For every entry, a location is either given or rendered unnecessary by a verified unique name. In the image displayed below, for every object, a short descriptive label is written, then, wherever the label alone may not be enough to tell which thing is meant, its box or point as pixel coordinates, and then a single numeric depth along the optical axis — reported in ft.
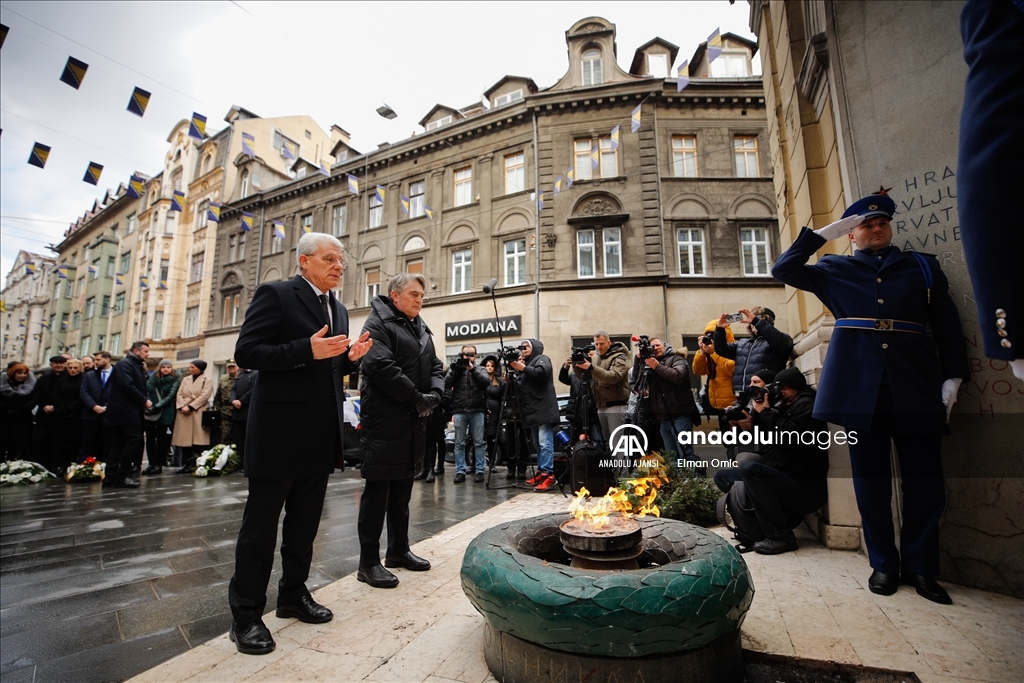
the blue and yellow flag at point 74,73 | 22.38
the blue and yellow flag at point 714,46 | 33.91
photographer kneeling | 10.90
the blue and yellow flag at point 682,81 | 37.29
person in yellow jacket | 20.29
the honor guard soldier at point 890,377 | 8.54
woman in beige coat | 27.68
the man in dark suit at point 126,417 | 22.24
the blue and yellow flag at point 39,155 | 26.03
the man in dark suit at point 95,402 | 23.70
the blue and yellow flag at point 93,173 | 34.81
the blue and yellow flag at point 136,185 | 45.73
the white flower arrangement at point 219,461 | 26.23
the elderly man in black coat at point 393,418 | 9.86
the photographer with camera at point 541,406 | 21.07
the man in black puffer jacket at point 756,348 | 13.78
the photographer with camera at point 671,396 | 19.35
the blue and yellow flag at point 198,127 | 39.04
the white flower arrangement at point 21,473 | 23.16
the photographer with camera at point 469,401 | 22.90
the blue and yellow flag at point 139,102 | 29.32
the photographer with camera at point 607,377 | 20.47
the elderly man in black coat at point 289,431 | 7.38
